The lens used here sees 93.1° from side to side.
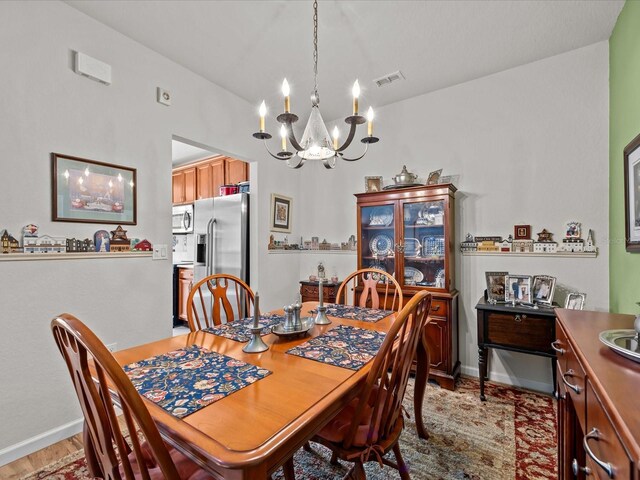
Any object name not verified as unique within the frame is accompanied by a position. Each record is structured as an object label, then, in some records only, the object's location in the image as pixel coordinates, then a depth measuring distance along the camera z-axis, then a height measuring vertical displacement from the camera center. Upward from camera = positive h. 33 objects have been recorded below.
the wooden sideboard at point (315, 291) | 3.33 -0.54
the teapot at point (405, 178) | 2.86 +0.62
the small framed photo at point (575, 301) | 2.11 -0.41
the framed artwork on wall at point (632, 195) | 1.55 +0.26
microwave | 4.42 +0.37
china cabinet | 2.54 -0.05
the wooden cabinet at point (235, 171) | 3.86 +0.94
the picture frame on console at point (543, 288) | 2.29 -0.35
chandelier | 1.70 +0.58
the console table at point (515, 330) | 2.12 -0.64
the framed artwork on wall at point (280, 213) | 3.44 +0.35
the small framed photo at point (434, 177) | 2.87 +0.62
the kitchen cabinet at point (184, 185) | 4.58 +0.91
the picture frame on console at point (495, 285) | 2.45 -0.35
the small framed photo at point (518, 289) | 2.34 -0.36
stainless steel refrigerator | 3.28 +0.09
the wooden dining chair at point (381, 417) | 1.04 -0.69
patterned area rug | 1.57 -1.20
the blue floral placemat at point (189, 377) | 0.90 -0.46
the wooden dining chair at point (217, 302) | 1.73 -0.36
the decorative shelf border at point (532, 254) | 2.33 -0.10
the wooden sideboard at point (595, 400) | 0.60 -0.39
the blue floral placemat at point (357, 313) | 1.85 -0.45
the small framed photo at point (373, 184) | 3.13 +0.62
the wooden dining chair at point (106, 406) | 0.66 -0.40
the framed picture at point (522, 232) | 2.54 +0.09
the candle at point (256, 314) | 1.29 -0.30
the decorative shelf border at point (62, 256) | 1.70 -0.07
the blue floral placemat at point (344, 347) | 1.21 -0.46
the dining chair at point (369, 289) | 2.29 -0.41
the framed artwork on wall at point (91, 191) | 1.89 +0.35
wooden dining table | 0.70 -0.47
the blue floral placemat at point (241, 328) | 1.51 -0.46
